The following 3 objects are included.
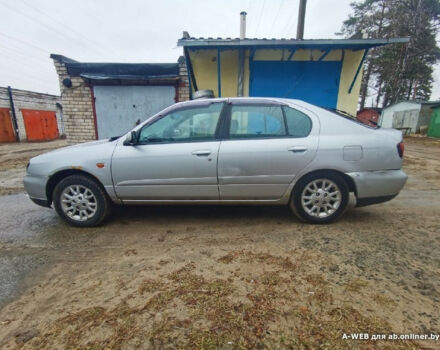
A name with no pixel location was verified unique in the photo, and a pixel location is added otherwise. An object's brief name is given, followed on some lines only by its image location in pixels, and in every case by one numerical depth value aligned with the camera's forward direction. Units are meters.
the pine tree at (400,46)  19.84
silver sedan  2.69
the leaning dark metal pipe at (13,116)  15.30
